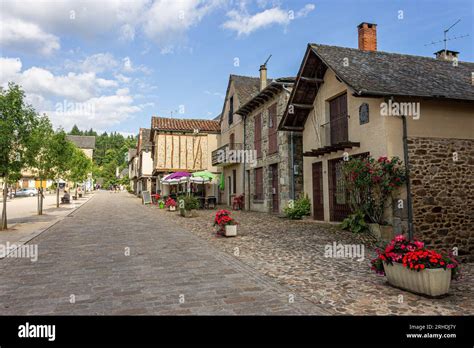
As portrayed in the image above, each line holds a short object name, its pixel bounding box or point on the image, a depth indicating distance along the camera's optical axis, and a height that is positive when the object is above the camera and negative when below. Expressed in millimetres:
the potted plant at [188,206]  16891 -951
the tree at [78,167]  25719 +1866
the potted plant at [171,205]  20641 -1080
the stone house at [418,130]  9305 +1592
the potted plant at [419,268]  4668 -1216
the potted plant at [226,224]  10117 -1144
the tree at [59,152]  17297 +2029
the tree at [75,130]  109981 +19410
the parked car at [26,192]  45619 -286
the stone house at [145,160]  38969 +3245
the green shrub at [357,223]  9898 -1153
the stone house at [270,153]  16016 +1657
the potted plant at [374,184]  9172 -26
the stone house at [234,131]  22297 +3946
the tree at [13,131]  11461 +2059
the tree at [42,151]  12438 +1661
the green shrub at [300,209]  14328 -1042
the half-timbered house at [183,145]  28406 +3612
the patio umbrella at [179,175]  21297 +770
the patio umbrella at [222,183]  25359 +250
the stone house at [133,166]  51031 +3612
